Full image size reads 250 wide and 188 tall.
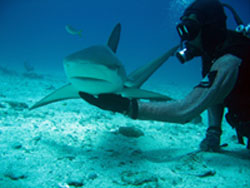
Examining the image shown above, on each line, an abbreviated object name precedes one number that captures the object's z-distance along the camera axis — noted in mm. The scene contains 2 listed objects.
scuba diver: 1676
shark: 2004
